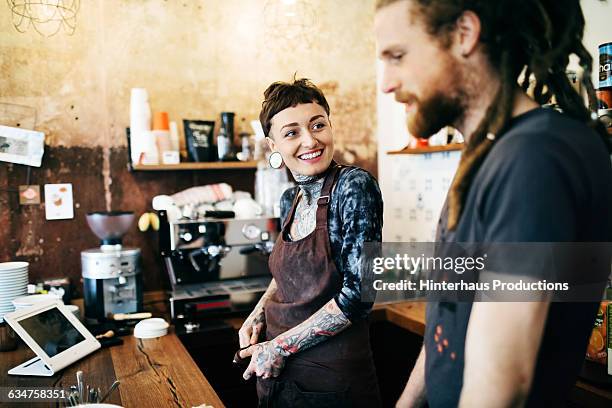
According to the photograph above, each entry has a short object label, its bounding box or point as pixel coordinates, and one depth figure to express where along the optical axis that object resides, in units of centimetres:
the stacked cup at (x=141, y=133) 282
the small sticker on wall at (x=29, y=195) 277
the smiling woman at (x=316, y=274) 161
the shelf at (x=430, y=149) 264
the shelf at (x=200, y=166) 285
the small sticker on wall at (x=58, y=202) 283
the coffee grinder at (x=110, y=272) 241
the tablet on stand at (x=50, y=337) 178
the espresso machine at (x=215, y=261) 257
